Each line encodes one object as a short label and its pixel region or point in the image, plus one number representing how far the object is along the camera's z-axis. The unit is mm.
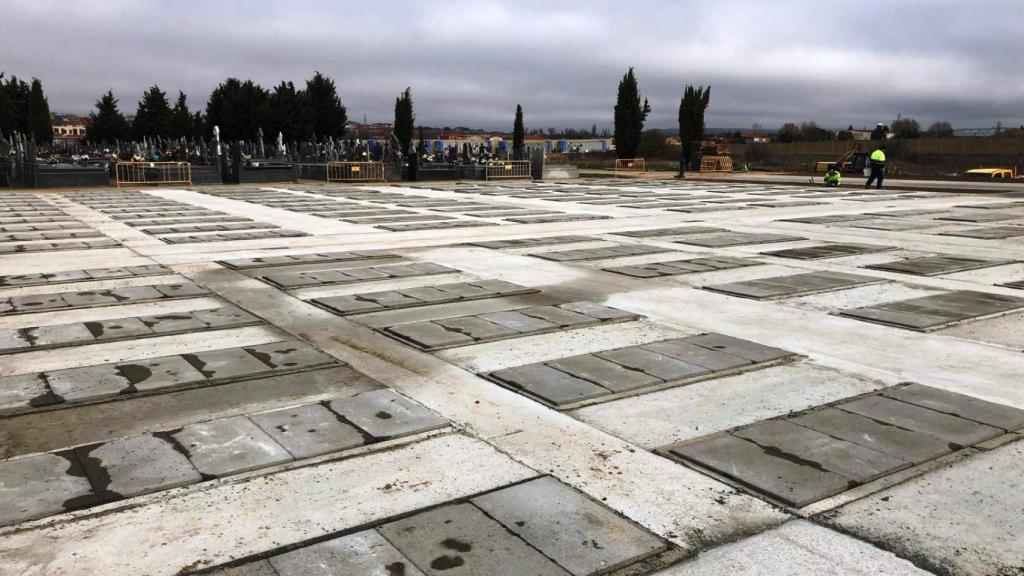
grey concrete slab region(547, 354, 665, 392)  5906
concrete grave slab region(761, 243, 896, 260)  12539
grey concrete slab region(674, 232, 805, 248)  14212
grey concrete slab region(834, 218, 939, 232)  16703
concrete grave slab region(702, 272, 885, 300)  9375
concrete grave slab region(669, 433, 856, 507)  4133
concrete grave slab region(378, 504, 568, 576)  3389
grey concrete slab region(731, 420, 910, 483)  4410
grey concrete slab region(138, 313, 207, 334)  7551
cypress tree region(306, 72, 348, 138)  77188
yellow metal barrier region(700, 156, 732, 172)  47656
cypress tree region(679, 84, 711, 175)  50188
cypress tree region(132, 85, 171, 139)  81938
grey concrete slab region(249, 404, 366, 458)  4715
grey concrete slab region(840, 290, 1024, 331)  7945
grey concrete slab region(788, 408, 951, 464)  4641
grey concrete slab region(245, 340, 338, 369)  6441
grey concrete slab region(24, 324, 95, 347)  7091
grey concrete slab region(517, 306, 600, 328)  7848
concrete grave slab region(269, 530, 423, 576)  3357
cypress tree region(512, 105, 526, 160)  62906
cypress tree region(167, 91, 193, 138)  78438
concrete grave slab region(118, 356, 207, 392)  5889
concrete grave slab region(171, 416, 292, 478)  4449
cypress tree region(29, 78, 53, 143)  65062
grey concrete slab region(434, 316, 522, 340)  7344
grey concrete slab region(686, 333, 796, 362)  6672
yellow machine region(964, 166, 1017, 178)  37875
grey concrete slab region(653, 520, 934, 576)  3381
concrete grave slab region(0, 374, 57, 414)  5445
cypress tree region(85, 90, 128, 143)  83688
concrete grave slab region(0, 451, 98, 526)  3896
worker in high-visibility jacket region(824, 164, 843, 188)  32062
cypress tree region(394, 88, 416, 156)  63719
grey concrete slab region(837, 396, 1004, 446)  4902
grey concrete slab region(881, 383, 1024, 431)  5160
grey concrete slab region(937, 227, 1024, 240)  14995
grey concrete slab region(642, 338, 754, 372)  6406
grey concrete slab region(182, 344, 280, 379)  6137
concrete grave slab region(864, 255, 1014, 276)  11023
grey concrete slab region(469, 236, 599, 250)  13599
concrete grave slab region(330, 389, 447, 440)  5008
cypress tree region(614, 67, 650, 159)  51812
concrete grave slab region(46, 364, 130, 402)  5664
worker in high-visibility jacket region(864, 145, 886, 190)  30078
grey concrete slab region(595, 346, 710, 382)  6141
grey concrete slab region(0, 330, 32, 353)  6902
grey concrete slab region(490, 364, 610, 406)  5645
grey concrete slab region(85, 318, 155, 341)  7309
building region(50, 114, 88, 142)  170225
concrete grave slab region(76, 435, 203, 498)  4180
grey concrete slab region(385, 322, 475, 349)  7048
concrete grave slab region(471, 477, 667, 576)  3488
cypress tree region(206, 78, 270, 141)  72250
